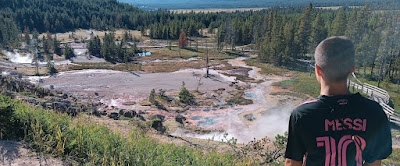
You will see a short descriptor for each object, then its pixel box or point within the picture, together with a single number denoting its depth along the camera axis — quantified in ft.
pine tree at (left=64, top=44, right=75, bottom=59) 194.70
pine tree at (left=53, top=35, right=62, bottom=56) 204.11
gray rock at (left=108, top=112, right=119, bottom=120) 68.36
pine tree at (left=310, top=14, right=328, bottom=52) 162.40
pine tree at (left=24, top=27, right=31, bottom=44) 230.48
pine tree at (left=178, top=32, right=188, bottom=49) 246.47
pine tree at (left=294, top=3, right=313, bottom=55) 176.05
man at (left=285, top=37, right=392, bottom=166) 8.97
